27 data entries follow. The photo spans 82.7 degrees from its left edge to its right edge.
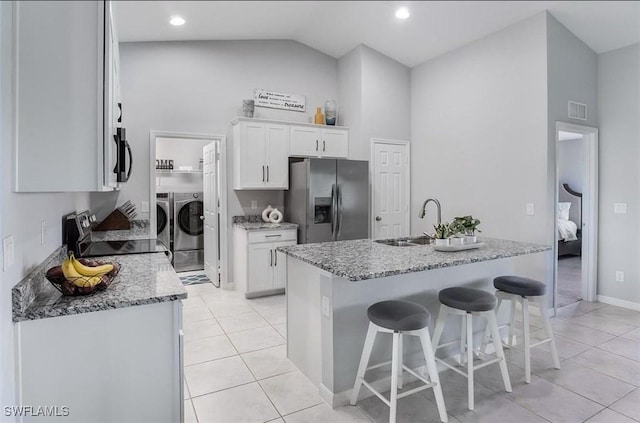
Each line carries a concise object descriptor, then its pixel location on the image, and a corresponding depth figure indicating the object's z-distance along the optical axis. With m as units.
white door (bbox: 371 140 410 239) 4.86
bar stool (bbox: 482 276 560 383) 2.29
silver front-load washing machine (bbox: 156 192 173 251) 5.28
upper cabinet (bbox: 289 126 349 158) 4.58
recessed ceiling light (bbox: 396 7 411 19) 3.37
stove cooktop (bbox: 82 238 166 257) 2.48
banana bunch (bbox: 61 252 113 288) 1.49
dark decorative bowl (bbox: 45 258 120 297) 1.48
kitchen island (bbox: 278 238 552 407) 2.00
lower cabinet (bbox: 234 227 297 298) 4.10
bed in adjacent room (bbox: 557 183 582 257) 5.96
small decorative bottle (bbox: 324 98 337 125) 4.91
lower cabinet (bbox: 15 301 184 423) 1.34
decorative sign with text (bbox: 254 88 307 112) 4.63
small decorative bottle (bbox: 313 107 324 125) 4.81
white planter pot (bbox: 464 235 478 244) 2.41
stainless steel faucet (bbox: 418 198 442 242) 2.57
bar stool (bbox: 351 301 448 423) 1.79
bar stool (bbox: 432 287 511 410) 2.04
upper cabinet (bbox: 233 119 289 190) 4.27
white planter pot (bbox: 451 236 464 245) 2.35
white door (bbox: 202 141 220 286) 4.66
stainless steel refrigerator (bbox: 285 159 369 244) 4.16
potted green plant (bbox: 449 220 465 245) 2.35
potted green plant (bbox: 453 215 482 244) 2.43
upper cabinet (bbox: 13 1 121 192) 1.29
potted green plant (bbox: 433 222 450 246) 2.36
